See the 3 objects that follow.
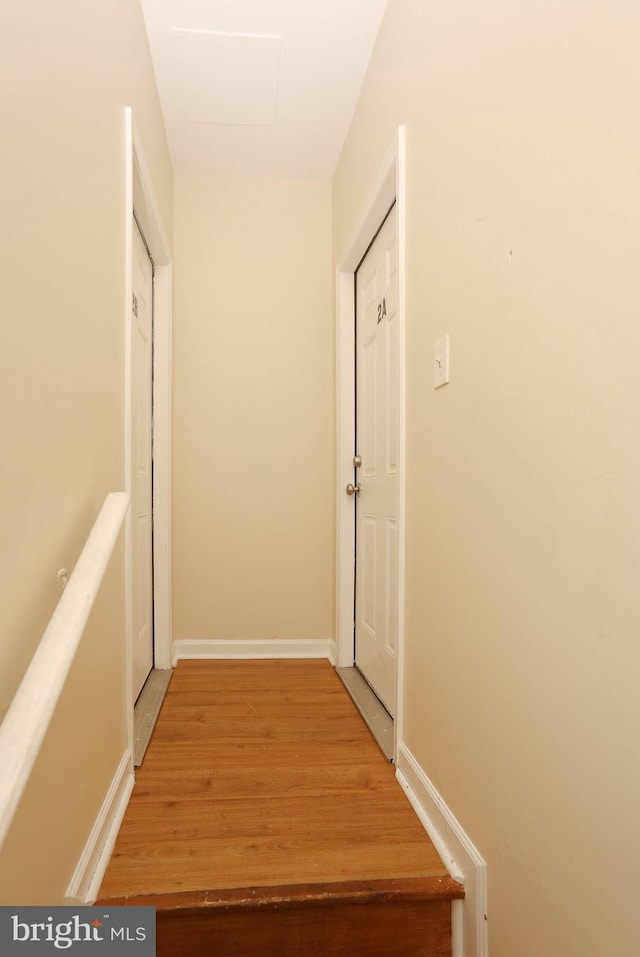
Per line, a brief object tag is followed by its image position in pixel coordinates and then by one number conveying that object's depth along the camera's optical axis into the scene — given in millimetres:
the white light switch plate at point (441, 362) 1450
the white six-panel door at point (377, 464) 2207
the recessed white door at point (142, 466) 2318
